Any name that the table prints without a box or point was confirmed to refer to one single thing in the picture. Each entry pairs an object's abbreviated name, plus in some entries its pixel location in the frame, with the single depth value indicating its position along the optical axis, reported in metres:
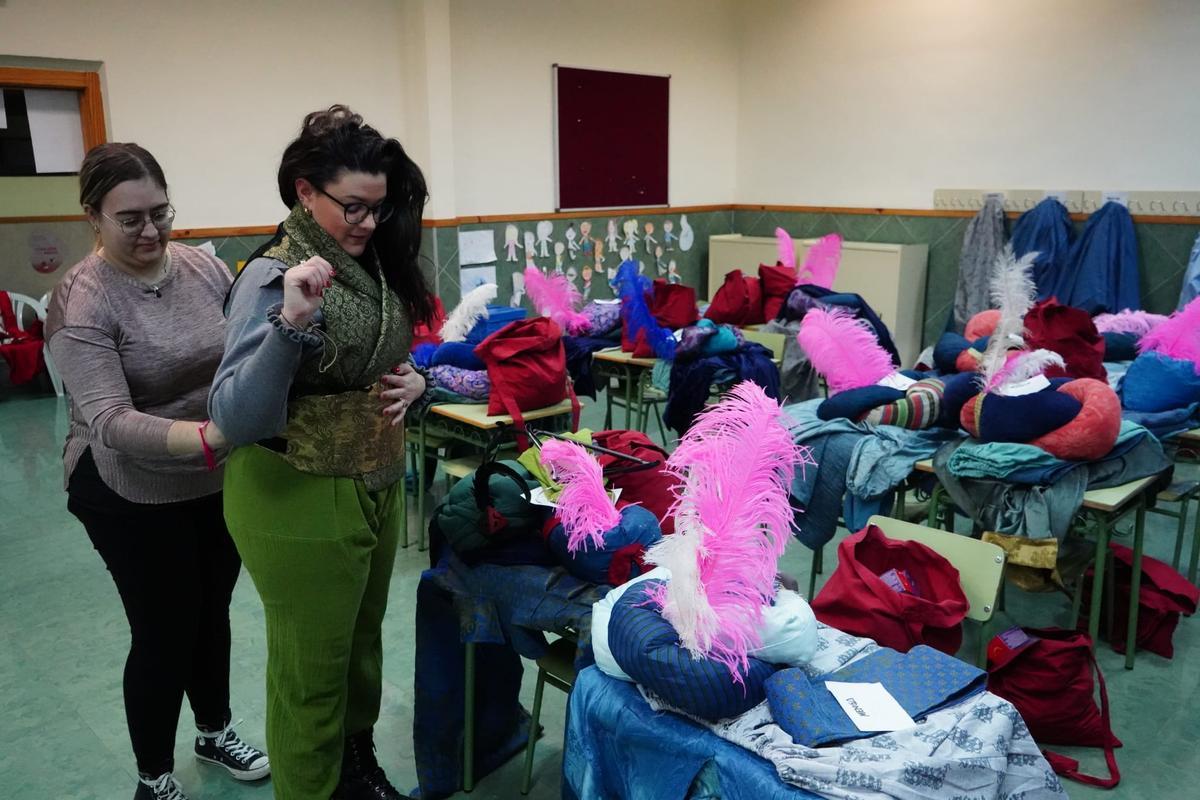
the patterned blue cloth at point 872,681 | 1.41
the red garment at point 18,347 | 6.08
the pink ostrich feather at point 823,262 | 5.75
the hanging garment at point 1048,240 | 6.64
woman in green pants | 1.50
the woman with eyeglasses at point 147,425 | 1.76
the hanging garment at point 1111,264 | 6.36
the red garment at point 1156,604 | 3.10
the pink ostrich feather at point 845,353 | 3.46
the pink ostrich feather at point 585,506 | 1.94
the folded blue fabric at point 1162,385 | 3.42
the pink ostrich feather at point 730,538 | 1.47
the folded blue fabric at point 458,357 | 3.81
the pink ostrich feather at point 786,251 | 5.93
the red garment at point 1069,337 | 3.55
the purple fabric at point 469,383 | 3.71
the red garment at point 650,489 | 2.22
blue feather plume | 4.61
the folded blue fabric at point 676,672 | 1.45
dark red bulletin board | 7.71
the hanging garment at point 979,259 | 7.02
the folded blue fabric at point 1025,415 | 2.74
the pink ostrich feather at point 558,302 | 5.04
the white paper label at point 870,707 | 1.41
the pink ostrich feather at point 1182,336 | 3.69
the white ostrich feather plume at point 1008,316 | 3.03
